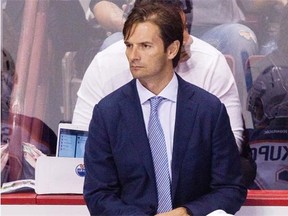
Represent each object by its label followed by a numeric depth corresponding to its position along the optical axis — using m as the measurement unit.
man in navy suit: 9.82
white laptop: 10.18
